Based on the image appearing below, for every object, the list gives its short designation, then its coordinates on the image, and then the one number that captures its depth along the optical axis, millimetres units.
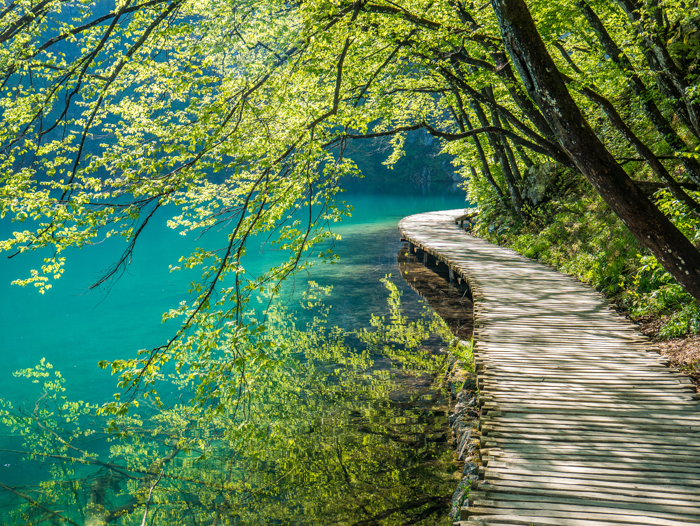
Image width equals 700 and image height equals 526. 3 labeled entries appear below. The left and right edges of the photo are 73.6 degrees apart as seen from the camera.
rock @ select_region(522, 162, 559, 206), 16531
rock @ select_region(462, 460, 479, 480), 5574
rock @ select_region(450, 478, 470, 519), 5414
